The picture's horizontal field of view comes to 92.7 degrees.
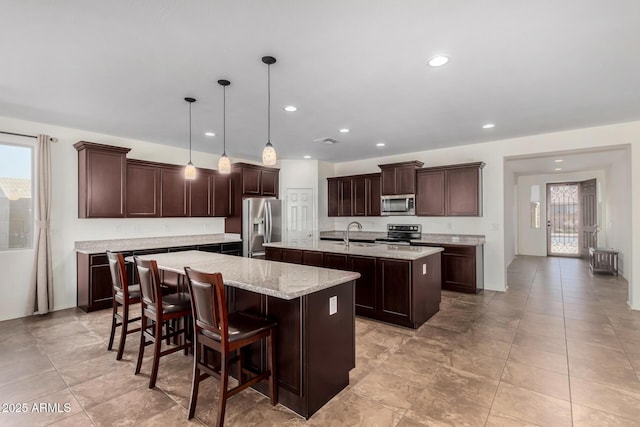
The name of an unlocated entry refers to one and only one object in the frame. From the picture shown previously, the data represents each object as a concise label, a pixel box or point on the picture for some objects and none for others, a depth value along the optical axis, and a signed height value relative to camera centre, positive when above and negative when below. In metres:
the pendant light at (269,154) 2.78 +0.55
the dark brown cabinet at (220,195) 6.14 +0.39
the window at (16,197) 4.14 +0.24
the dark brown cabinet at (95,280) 4.35 -0.95
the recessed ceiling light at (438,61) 2.52 +1.29
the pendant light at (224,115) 2.98 +1.28
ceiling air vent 5.35 +1.31
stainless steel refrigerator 6.26 -0.24
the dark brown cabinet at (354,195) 6.84 +0.44
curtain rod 4.09 +1.10
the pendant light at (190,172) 3.61 +0.50
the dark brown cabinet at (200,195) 5.78 +0.37
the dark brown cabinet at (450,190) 5.50 +0.43
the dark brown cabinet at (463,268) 5.23 -0.97
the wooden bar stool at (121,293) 2.88 -0.79
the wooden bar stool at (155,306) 2.48 -0.79
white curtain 4.23 -0.34
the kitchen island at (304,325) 2.13 -0.83
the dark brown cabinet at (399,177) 6.10 +0.74
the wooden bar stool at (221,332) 1.95 -0.80
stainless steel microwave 6.16 +0.18
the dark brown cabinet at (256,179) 6.34 +0.75
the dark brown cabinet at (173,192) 5.37 +0.39
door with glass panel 9.41 -0.19
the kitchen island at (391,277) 3.70 -0.81
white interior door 7.28 +0.02
